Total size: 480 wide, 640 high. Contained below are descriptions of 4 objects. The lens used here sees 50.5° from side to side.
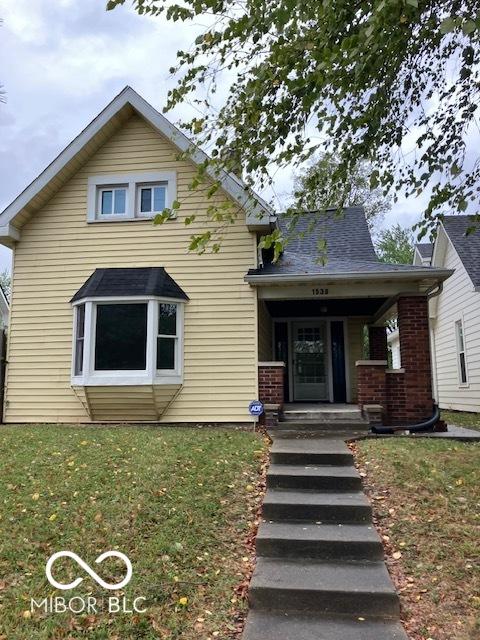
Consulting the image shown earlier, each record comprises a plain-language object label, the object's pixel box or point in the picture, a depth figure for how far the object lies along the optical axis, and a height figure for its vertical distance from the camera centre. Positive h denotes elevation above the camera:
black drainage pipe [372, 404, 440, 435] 8.87 -0.77
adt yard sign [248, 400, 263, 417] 9.43 -0.44
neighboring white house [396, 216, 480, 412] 14.19 +1.91
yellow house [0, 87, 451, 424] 9.58 +1.76
